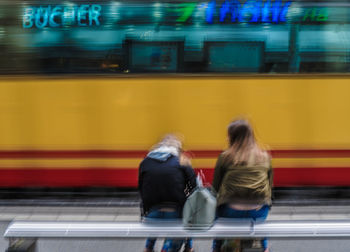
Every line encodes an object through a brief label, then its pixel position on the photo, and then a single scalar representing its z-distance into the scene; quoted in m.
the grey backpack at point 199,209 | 3.98
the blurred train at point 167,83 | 7.22
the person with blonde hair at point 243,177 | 4.00
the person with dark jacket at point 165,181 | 4.20
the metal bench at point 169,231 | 4.09
